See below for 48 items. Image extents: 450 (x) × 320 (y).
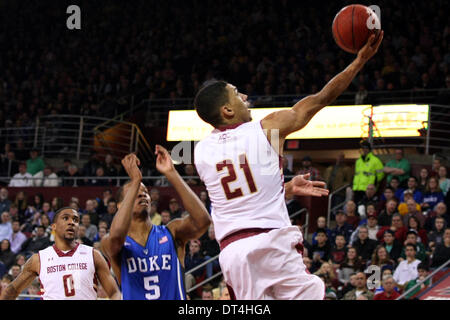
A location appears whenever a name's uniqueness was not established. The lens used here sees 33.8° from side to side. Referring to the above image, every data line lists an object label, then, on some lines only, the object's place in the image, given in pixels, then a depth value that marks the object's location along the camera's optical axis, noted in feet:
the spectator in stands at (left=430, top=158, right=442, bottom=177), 41.48
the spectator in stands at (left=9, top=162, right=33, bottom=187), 57.67
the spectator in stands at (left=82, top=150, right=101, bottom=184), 57.31
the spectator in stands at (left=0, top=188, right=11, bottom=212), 54.13
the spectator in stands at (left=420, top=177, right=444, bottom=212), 39.45
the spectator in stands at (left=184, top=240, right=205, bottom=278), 41.11
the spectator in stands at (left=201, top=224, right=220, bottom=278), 41.11
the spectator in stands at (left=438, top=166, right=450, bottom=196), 40.09
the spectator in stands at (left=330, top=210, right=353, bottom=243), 39.68
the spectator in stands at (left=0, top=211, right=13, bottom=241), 50.78
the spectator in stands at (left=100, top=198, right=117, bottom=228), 47.52
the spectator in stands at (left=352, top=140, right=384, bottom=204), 43.65
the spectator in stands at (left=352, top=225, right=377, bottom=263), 36.94
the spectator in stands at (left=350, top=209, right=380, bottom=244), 38.48
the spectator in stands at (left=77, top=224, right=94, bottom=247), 43.93
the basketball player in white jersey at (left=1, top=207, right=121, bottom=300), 21.15
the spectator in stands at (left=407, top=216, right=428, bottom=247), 36.78
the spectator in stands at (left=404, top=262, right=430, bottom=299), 32.91
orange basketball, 15.01
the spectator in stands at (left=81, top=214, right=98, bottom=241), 46.38
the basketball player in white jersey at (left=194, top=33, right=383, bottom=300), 13.41
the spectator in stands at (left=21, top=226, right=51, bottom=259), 47.03
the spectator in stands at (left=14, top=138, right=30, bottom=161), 62.39
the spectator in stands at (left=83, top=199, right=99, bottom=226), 48.24
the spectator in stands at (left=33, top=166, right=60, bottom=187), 56.75
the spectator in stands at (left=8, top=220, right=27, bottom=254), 49.11
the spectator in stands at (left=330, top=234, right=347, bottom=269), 37.55
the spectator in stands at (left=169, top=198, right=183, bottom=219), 46.20
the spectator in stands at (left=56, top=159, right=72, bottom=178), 57.88
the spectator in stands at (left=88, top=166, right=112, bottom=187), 55.57
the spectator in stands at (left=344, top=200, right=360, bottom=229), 40.96
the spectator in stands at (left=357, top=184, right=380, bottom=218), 41.60
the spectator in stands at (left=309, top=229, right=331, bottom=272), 38.58
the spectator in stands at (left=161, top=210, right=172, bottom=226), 44.55
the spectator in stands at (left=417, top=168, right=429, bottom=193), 41.09
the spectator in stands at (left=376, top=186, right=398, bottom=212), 40.54
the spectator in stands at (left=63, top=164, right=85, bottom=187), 56.86
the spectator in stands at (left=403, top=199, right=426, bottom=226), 38.24
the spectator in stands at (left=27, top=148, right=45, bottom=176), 59.06
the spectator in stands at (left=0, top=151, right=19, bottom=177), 60.75
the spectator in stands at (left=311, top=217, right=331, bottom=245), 40.30
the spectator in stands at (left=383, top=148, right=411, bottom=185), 43.54
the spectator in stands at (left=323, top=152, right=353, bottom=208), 47.62
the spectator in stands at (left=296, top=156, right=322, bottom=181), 43.84
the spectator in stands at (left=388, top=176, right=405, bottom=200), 41.63
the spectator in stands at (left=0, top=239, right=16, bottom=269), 47.16
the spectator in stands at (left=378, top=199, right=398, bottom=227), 39.13
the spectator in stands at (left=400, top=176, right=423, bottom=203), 40.34
